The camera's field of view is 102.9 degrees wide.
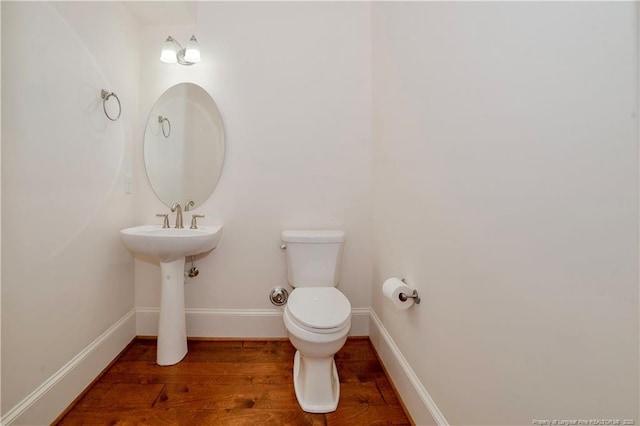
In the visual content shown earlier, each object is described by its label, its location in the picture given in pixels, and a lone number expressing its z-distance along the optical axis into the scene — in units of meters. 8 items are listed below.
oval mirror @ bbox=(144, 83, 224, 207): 1.73
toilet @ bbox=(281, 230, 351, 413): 1.13
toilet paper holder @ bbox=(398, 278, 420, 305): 1.12
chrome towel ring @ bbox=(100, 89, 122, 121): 1.40
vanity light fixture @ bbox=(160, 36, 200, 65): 1.59
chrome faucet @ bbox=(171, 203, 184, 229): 1.64
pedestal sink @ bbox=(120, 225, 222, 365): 1.38
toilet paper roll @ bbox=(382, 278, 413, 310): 1.12
